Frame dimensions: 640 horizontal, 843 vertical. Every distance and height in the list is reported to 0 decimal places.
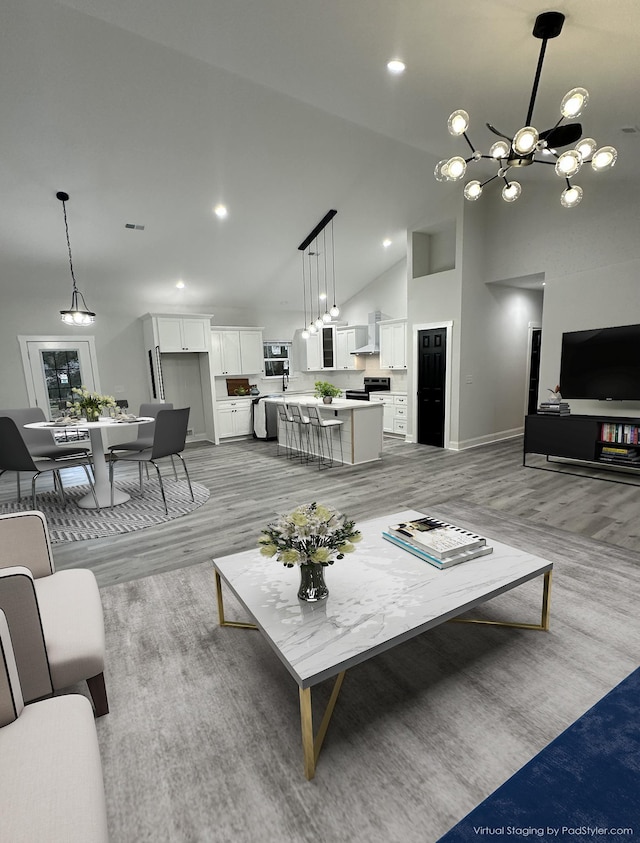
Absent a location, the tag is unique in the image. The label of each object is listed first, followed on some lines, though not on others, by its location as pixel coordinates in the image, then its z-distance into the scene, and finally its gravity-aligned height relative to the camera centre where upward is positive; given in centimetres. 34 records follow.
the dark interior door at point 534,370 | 754 -29
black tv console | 458 -104
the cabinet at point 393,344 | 745 +28
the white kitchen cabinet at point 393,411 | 755 -97
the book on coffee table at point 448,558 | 199 -99
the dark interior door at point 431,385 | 661 -45
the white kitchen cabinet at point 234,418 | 778 -103
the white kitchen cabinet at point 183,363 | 690 +6
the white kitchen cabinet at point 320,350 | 893 +25
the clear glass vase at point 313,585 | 173 -95
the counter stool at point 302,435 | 611 -116
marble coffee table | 145 -102
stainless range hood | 810 +49
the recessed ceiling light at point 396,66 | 316 +228
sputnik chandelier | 234 +128
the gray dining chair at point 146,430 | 484 -82
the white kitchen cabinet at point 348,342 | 848 +38
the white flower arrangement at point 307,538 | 161 -71
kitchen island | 562 -96
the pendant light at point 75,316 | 461 +62
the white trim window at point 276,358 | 880 +11
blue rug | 122 -141
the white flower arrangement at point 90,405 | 437 -38
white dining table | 439 -112
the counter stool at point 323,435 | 577 -110
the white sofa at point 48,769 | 91 -100
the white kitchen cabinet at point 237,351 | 773 +26
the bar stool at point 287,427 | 651 -108
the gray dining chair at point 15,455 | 381 -78
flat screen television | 461 -14
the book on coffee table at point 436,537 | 205 -95
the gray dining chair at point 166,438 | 420 -75
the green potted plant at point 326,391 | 588 -43
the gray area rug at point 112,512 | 369 -144
